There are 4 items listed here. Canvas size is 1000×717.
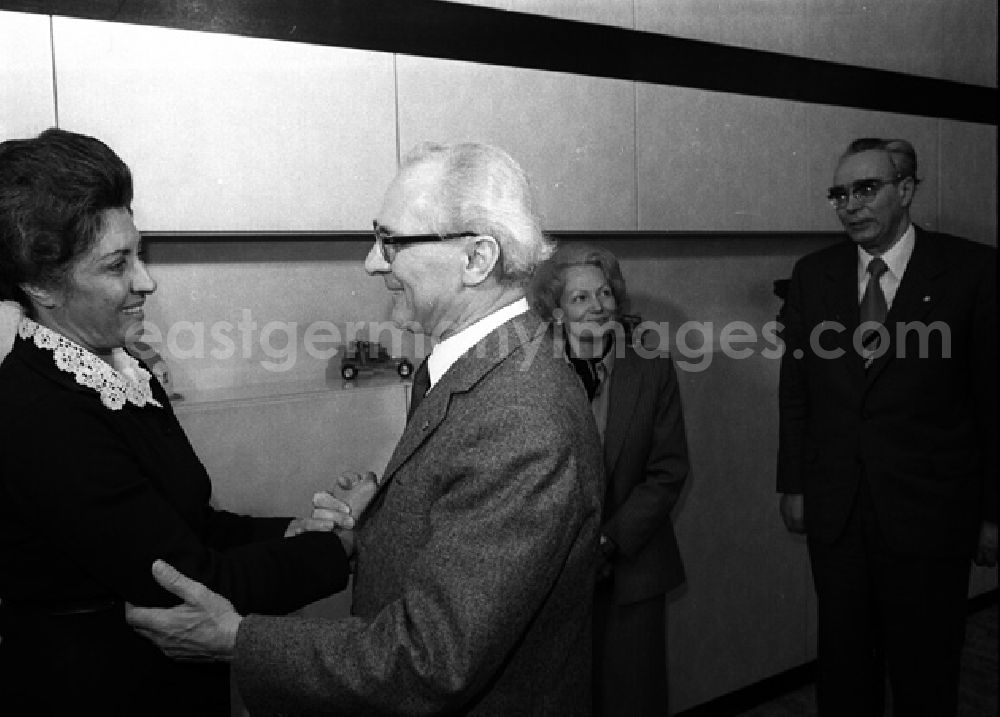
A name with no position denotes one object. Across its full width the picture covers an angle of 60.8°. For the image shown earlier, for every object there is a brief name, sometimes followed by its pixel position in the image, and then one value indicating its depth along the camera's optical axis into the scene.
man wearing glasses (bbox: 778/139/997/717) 2.27
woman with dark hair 1.22
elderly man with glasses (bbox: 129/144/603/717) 1.08
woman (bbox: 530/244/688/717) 2.49
